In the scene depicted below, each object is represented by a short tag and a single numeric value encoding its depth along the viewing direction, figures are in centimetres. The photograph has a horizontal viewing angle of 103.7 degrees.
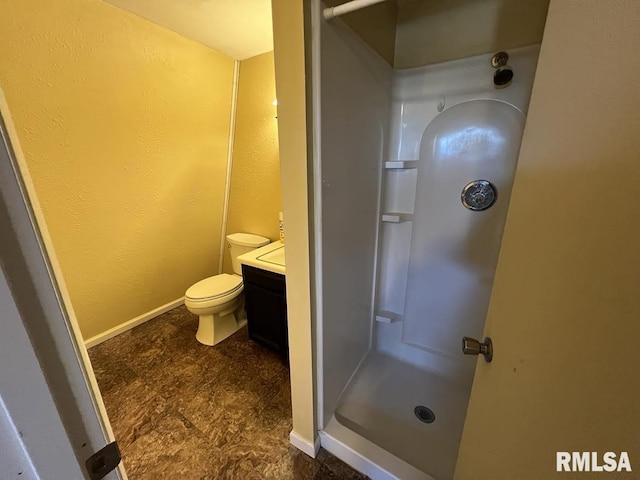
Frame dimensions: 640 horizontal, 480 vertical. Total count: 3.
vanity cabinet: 171
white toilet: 196
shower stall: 112
